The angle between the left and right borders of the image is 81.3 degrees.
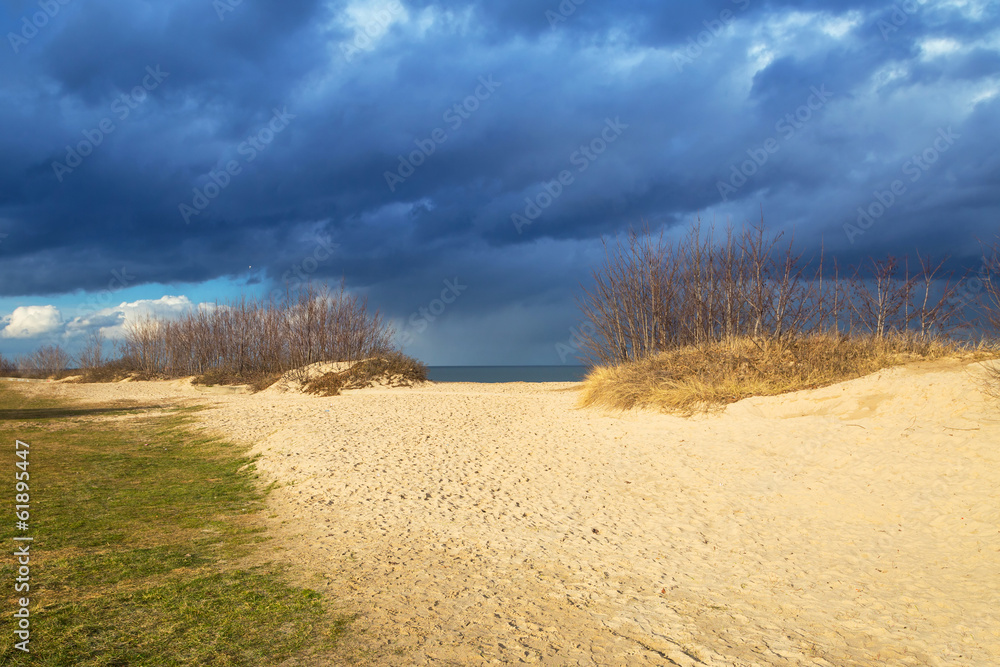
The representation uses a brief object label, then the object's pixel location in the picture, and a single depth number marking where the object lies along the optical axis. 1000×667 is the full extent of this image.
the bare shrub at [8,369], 50.88
